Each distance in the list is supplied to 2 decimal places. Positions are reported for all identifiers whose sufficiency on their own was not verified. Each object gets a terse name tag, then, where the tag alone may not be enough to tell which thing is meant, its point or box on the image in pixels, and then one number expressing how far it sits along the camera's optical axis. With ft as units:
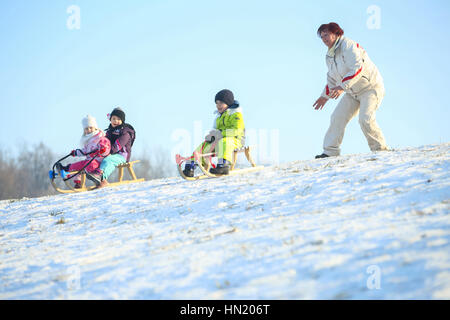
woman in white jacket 45.96
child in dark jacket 54.24
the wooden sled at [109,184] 52.60
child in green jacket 43.09
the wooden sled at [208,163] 43.57
